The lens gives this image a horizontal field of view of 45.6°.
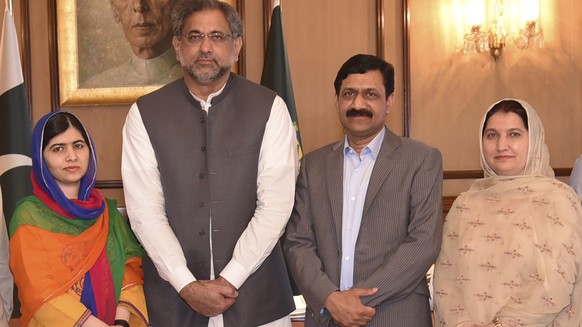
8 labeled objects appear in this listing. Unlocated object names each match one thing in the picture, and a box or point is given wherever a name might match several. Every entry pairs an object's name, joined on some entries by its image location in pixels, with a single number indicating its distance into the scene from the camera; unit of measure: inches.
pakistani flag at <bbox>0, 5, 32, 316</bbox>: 171.9
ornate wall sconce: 197.0
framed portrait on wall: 201.8
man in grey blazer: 92.4
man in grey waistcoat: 94.4
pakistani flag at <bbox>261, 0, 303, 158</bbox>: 186.1
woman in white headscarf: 87.6
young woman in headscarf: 94.8
